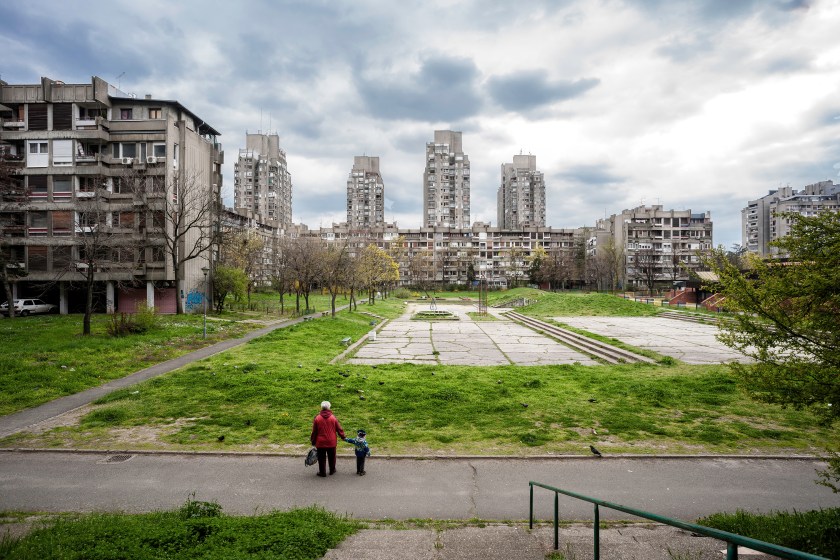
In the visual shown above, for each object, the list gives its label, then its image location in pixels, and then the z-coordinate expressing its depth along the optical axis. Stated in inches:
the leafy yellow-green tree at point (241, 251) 2116.1
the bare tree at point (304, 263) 1637.9
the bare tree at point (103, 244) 924.6
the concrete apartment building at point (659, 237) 4077.3
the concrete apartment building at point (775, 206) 5196.9
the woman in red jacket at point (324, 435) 322.3
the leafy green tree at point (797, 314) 208.7
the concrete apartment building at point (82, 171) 1459.2
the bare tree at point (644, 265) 3536.9
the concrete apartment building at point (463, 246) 4448.8
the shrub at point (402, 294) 3174.2
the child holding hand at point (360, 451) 323.9
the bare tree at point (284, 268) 1779.0
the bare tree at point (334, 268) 1672.0
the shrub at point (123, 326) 901.1
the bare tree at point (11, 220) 1107.0
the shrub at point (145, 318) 943.0
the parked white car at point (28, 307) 1380.4
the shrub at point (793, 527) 192.9
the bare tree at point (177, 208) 1398.9
